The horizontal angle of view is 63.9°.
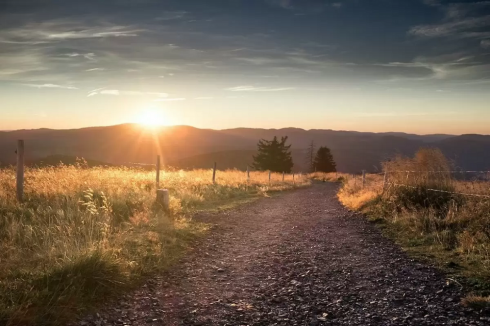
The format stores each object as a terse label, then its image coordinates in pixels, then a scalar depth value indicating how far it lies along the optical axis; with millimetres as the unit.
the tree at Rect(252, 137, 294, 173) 65250
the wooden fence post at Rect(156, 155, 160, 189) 18706
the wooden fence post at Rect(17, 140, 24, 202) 10773
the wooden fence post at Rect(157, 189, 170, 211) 12477
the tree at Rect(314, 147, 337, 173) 72562
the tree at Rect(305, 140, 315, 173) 85612
